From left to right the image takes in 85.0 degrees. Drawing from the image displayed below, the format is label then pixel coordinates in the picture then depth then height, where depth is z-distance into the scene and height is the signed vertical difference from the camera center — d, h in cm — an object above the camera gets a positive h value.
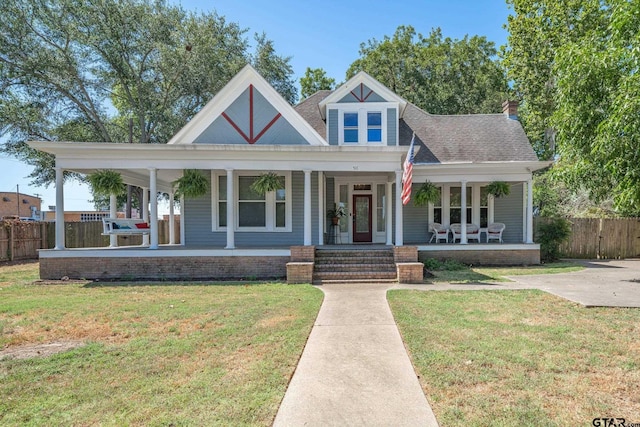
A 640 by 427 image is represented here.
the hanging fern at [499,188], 1314 +76
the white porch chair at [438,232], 1367 -94
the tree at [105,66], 1922 +868
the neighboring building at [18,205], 4569 +49
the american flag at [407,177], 947 +86
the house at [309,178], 1076 +116
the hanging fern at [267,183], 1147 +83
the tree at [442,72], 2658 +1061
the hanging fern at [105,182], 1095 +84
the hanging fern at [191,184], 1124 +79
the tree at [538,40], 1958 +993
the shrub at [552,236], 1376 -111
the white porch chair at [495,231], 1373 -90
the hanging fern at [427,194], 1306 +53
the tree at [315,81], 2903 +1063
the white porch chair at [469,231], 1377 -92
